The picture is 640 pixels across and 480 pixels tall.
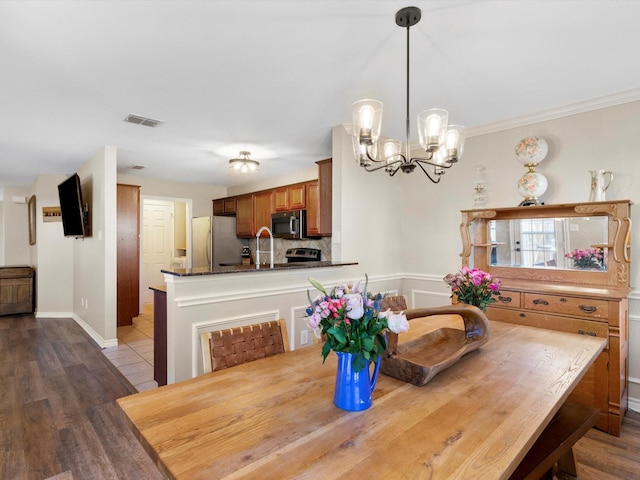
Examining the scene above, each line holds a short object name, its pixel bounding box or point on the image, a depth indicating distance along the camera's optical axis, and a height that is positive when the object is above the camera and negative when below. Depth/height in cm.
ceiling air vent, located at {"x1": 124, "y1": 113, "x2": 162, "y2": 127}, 307 +107
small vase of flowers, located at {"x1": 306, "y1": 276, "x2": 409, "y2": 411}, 102 -29
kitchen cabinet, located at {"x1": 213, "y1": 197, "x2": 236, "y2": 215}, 628 +59
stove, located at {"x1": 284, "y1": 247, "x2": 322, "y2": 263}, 501 -26
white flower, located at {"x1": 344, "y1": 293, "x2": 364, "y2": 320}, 99 -20
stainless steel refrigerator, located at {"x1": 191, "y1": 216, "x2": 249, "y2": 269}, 597 -8
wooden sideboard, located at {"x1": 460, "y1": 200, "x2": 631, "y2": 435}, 228 -37
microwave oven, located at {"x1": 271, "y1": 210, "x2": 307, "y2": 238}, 476 +19
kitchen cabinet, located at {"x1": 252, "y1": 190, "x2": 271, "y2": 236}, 552 +45
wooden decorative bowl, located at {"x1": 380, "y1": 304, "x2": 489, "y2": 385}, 127 -49
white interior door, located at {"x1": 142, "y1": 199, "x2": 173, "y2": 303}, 672 -7
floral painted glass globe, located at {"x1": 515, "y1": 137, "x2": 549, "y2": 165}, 285 +72
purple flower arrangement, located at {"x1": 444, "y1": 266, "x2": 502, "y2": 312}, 182 -27
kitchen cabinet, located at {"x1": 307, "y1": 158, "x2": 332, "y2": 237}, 381 +45
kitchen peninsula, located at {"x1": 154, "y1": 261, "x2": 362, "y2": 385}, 237 -49
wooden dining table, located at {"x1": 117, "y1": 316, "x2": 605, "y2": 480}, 81 -54
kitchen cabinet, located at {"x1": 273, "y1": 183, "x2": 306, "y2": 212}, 486 +59
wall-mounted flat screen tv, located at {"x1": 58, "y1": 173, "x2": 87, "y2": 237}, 423 +39
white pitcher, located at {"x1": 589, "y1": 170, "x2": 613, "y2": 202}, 257 +40
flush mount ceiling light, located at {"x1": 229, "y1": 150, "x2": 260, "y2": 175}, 409 +86
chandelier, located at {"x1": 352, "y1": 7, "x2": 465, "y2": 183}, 180 +57
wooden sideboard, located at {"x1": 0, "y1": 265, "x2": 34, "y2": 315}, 571 -87
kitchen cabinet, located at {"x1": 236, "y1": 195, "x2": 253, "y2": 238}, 588 +38
